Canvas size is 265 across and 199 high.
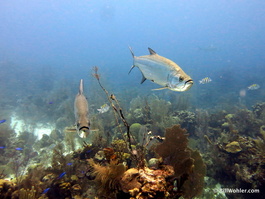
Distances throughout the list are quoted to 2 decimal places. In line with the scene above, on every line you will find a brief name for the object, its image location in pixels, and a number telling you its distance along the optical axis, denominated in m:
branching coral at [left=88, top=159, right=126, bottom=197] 2.20
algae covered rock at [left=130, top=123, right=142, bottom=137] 8.15
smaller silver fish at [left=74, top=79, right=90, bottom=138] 1.92
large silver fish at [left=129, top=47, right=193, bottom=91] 2.12
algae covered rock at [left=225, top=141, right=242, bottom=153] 5.00
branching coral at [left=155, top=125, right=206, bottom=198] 3.01
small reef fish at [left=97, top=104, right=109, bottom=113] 8.29
